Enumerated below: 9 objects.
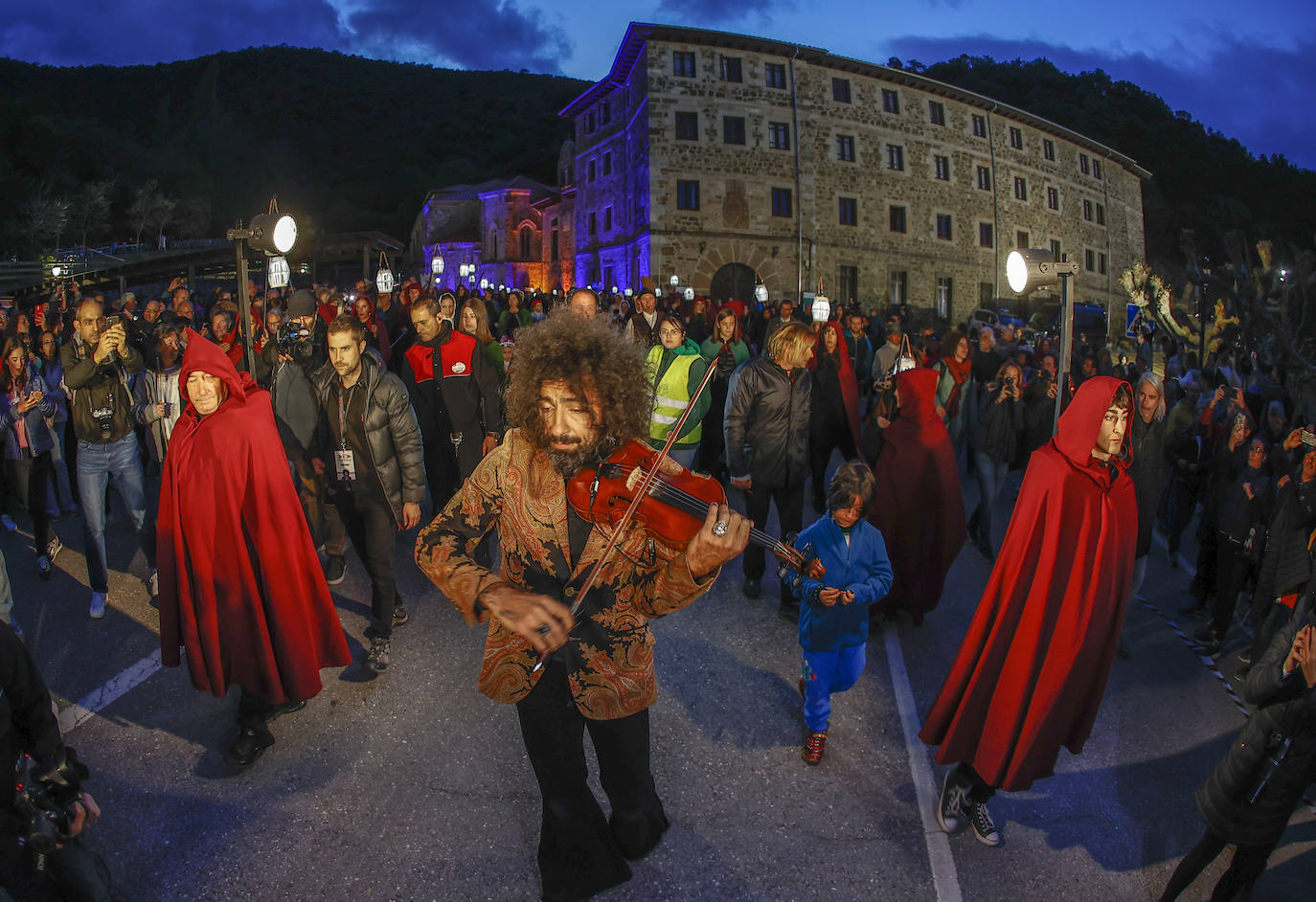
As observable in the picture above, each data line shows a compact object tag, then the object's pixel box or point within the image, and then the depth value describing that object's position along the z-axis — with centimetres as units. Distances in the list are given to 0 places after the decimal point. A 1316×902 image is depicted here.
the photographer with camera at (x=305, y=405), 531
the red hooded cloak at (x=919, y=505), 548
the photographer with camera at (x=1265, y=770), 259
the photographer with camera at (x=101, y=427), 550
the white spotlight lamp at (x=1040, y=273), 470
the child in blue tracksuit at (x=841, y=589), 388
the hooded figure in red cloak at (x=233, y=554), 370
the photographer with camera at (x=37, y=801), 212
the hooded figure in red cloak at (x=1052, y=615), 323
